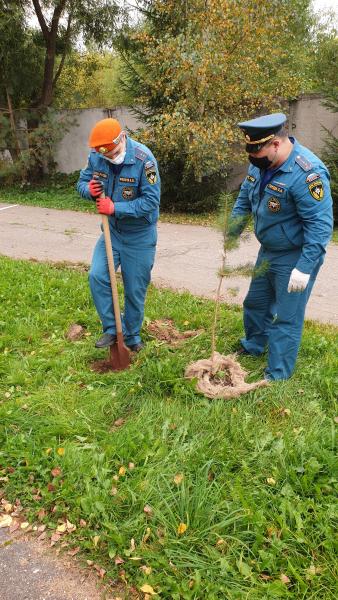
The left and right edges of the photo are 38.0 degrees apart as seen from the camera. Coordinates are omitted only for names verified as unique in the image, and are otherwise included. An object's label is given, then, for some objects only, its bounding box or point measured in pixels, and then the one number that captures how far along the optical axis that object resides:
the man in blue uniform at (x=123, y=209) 3.46
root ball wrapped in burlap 3.28
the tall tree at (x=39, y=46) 13.24
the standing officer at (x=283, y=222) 2.98
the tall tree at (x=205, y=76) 9.21
